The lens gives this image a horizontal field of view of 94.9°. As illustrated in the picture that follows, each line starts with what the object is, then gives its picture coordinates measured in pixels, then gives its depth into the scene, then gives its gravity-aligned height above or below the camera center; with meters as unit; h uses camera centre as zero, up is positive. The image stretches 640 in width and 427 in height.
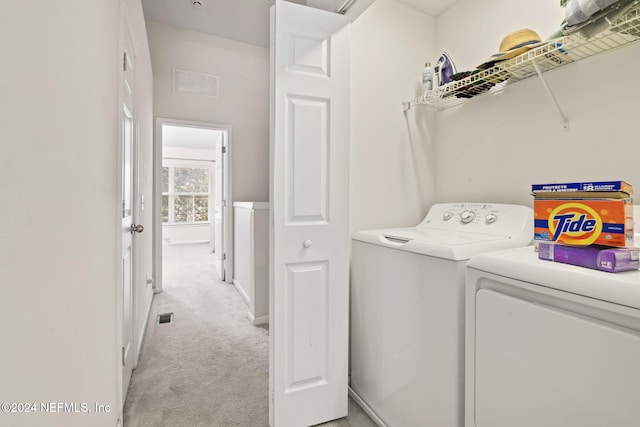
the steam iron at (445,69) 1.62 +0.78
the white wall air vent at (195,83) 3.43 +1.49
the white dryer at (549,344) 0.63 -0.34
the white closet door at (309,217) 1.40 -0.04
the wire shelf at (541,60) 1.01 +0.63
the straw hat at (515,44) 1.22 +0.73
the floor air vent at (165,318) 2.74 -1.06
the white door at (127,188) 1.63 +0.12
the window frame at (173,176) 7.32 +0.78
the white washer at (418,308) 1.07 -0.43
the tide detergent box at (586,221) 0.71 -0.03
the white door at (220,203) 3.94 +0.07
